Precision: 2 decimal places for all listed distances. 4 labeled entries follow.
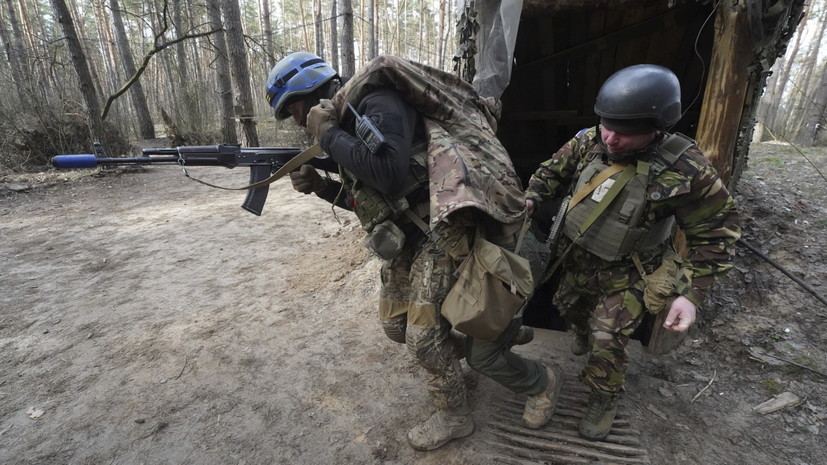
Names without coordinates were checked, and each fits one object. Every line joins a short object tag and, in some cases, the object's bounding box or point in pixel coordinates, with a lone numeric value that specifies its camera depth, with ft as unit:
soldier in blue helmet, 5.85
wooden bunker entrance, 8.49
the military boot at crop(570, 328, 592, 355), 10.00
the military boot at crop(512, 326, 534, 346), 9.68
